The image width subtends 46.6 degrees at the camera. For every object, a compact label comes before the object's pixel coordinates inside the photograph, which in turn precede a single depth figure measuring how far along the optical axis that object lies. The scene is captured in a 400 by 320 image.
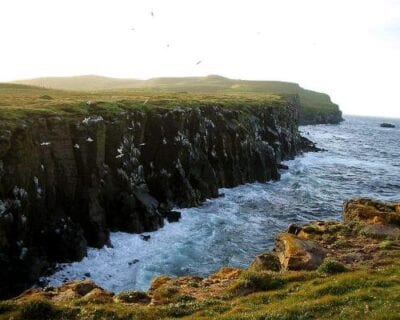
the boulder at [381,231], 33.63
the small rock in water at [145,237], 50.35
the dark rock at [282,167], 102.44
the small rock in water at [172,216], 57.41
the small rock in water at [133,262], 44.47
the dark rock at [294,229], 37.33
